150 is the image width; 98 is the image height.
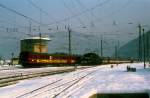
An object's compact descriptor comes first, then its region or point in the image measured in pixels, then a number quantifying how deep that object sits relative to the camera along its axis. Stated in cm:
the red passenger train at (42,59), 7012
